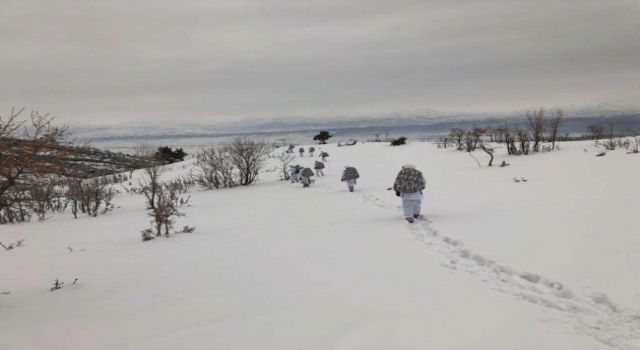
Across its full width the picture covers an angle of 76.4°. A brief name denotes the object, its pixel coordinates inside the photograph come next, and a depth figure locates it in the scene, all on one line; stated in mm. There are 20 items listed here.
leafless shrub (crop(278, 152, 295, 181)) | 19480
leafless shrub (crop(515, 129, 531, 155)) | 18625
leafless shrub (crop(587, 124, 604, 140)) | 23969
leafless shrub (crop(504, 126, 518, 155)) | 18875
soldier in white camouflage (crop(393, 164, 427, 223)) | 8305
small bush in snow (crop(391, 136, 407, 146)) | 32906
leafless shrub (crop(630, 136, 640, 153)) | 14297
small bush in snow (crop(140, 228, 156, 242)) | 8031
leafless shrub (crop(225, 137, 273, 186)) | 18703
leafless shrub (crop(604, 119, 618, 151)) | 16503
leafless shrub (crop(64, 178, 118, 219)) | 12594
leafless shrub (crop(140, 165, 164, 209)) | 11912
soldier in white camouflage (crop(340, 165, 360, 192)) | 13719
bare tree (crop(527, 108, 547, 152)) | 18656
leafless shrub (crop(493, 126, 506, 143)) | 22781
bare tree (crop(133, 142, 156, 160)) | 31328
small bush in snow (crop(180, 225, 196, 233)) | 8635
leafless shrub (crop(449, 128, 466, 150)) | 24930
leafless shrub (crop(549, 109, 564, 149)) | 19156
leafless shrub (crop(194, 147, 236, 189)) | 18781
